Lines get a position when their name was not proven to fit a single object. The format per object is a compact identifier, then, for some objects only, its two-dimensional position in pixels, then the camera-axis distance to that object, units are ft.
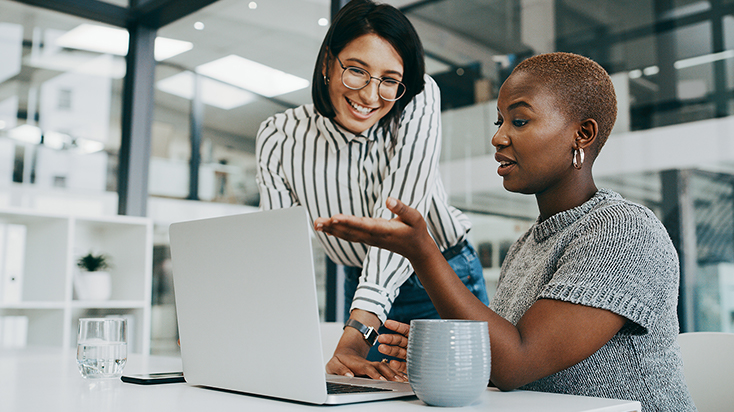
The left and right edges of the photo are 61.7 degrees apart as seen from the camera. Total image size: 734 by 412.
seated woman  2.73
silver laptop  2.40
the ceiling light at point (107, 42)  11.75
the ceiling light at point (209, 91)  11.03
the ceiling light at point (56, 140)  11.19
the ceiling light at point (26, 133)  10.88
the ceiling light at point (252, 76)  10.07
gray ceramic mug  2.39
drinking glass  3.44
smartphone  3.20
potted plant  10.31
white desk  2.42
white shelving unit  9.77
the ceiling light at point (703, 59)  6.11
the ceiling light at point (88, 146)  11.60
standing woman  5.01
